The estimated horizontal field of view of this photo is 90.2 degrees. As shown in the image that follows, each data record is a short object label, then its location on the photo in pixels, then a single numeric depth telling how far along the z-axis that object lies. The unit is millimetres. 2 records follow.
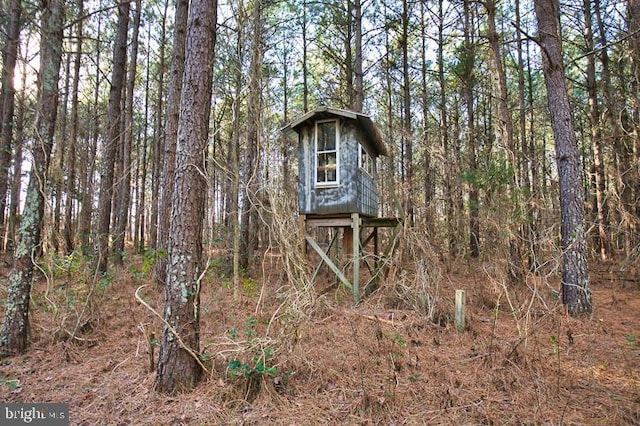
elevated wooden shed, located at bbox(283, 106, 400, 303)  7340
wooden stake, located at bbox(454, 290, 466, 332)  4934
